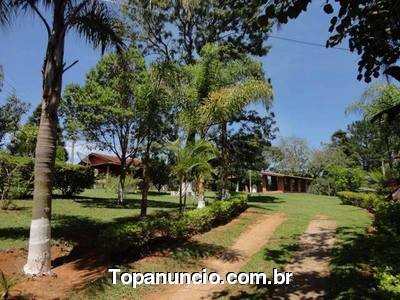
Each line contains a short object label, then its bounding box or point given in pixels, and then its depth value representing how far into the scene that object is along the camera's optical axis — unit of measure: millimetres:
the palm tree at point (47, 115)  7395
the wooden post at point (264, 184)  47494
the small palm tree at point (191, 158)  12703
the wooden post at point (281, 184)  51000
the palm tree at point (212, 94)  14609
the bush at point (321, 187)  42219
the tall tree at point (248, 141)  23891
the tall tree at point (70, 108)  17984
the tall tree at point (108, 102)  17250
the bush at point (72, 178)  20736
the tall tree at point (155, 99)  14109
